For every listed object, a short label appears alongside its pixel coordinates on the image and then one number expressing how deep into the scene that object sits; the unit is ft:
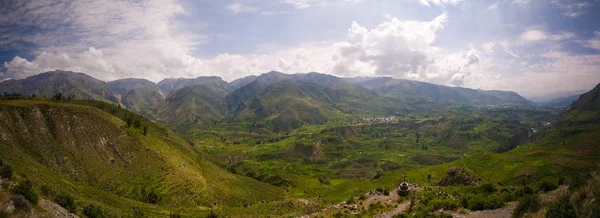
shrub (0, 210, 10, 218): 72.84
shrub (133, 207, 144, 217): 231.24
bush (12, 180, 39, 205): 97.12
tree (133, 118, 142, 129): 441.27
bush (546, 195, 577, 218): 58.65
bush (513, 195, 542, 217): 73.51
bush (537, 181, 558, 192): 102.85
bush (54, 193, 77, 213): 119.21
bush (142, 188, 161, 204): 301.63
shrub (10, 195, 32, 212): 83.29
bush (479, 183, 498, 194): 119.96
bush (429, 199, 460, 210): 100.44
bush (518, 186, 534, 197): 102.81
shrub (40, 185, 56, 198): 119.71
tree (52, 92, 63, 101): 500.74
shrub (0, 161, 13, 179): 116.06
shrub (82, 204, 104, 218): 130.35
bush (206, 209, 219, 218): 236.75
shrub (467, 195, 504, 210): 95.23
